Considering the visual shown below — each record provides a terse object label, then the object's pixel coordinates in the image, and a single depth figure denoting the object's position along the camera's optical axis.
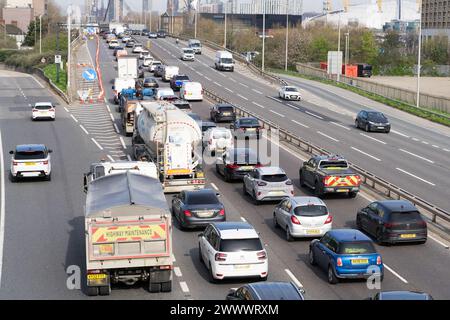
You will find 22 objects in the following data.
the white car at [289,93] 70.00
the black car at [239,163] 34.62
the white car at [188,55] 101.88
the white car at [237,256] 20.20
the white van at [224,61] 92.31
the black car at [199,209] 26.19
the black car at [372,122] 53.09
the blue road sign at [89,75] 71.00
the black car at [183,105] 50.98
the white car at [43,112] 53.88
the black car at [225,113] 53.62
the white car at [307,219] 24.97
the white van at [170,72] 76.38
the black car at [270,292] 15.30
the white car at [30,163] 34.66
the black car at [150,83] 66.62
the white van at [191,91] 63.34
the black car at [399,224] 24.58
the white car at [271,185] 30.28
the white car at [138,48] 108.18
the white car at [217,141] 40.56
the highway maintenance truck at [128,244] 19.11
